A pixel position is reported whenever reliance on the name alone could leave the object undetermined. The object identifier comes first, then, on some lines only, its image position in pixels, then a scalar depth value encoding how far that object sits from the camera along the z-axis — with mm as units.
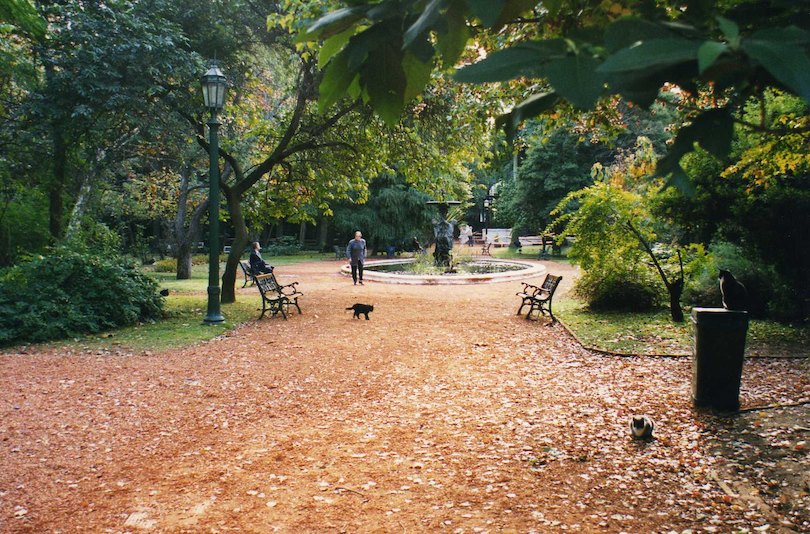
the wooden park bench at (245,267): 18453
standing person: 18470
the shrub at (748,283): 10570
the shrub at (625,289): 12500
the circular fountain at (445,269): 19797
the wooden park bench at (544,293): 11852
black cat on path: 11867
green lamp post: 10547
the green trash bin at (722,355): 5703
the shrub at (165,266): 27889
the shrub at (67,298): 9477
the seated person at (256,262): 15828
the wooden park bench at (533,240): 34331
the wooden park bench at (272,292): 12312
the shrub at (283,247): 39031
